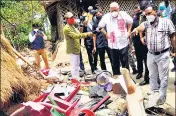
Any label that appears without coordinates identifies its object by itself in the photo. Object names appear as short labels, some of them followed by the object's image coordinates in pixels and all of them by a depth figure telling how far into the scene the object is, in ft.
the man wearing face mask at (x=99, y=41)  21.76
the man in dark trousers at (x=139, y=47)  20.14
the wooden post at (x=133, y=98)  12.64
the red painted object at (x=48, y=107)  11.84
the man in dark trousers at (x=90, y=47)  22.90
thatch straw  12.85
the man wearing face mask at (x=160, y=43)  15.10
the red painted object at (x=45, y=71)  21.04
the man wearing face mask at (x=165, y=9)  25.01
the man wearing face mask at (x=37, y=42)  24.92
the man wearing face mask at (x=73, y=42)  19.25
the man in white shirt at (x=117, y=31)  18.62
